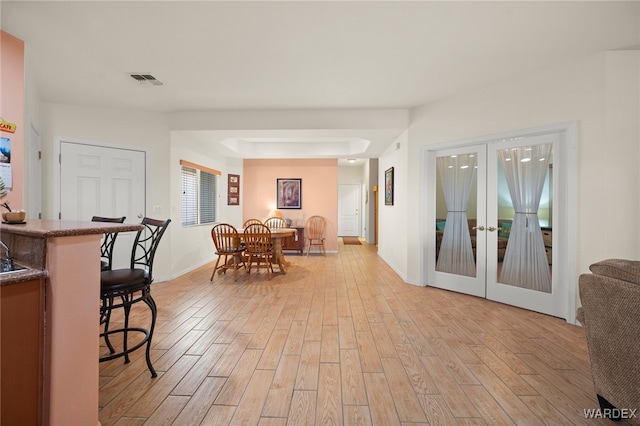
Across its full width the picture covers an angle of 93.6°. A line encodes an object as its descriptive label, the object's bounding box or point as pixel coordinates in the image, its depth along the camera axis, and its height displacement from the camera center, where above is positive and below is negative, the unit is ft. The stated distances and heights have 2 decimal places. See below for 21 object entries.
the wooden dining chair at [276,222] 22.80 -0.81
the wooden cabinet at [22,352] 3.67 -1.80
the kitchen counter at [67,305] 4.01 -1.34
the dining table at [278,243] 16.09 -1.73
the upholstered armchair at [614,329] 4.55 -1.86
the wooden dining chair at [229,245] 14.96 -1.74
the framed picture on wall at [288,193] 24.27 +1.51
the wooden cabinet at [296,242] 23.00 -2.32
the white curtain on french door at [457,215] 12.64 -0.10
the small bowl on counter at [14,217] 5.02 -0.12
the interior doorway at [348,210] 34.88 +0.25
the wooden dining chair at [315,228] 23.79 -1.30
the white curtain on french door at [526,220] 10.62 -0.25
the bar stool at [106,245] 8.03 -1.00
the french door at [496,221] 10.53 -0.33
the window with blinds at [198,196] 17.06 +0.92
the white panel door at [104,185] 12.53 +1.13
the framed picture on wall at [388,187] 18.53 +1.66
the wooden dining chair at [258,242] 14.61 -1.50
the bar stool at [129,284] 5.74 -1.46
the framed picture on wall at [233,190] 22.84 +1.65
